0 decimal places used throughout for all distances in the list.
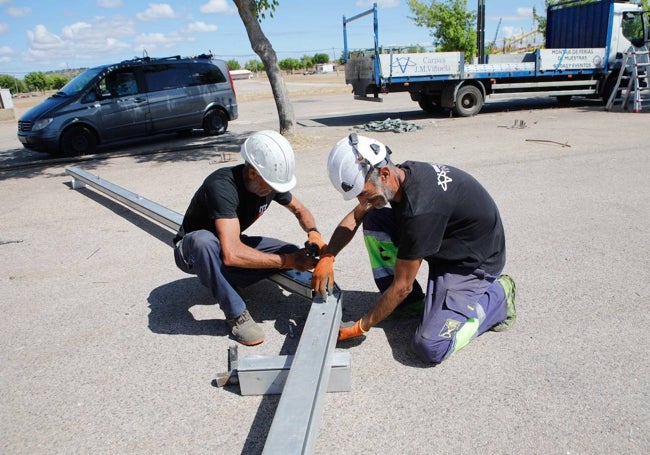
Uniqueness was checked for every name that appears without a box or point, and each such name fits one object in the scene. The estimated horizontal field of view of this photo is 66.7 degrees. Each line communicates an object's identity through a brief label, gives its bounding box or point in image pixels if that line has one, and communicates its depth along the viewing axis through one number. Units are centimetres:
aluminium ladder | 1286
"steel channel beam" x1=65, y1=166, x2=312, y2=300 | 335
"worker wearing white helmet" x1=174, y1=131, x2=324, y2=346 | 300
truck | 1266
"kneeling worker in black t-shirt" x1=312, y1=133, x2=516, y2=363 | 261
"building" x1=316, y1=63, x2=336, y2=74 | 6812
